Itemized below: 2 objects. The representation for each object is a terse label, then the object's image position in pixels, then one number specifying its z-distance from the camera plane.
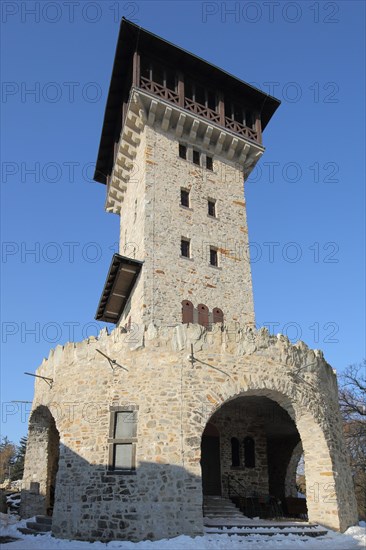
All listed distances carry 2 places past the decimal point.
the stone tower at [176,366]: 12.15
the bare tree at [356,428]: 26.25
